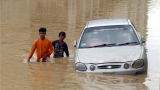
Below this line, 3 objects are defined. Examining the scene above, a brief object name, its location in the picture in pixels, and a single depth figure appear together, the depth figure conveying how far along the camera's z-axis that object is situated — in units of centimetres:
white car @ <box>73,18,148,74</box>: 1445
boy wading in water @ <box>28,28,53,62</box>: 1764
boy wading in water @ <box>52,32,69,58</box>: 1881
